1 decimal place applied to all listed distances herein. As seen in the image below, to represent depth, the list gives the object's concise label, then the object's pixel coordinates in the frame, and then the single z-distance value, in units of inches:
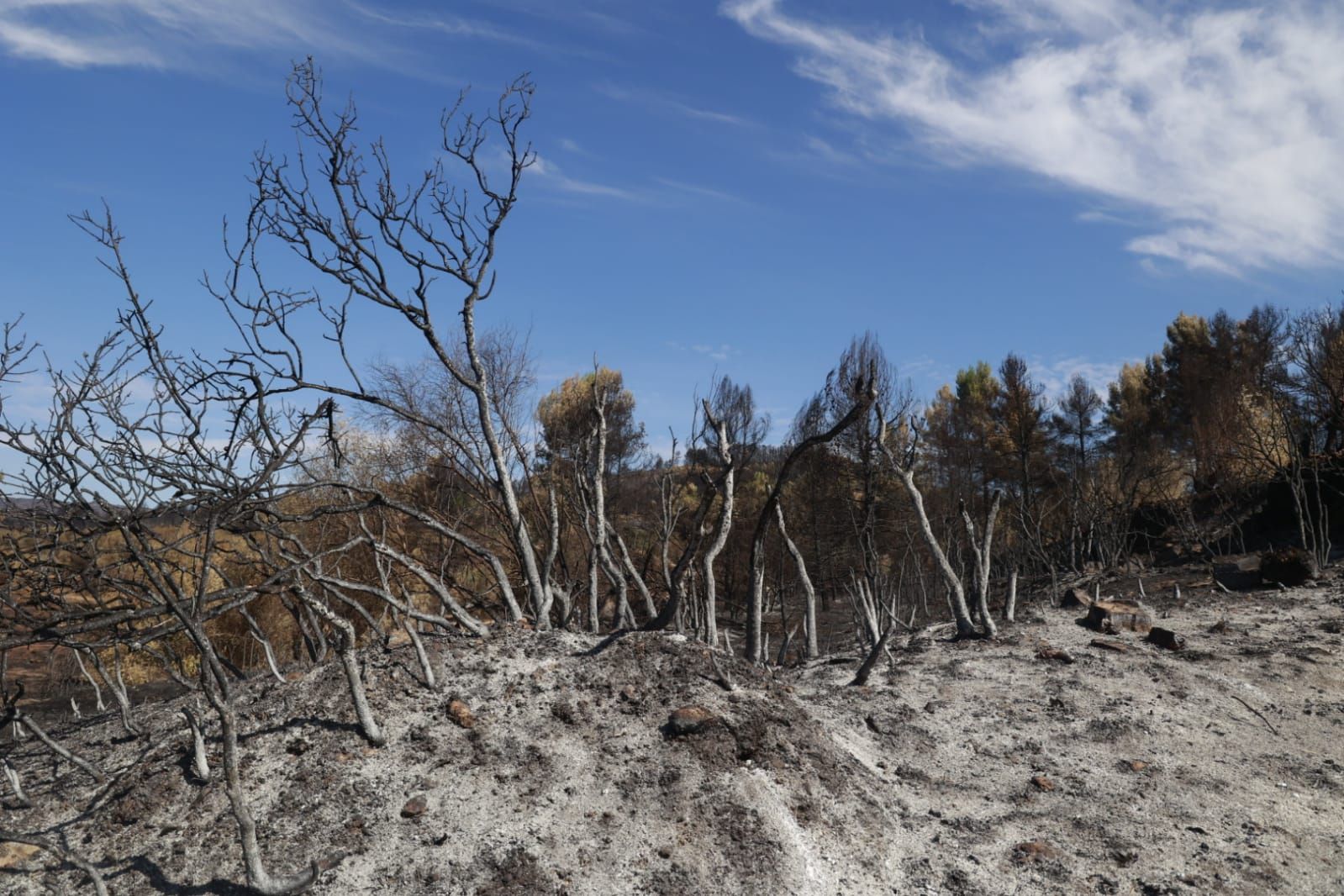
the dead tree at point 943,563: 358.3
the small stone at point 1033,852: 203.9
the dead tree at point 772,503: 207.9
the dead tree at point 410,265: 264.5
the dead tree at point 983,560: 364.8
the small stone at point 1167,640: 345.1
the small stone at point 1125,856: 203.9
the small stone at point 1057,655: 329.1
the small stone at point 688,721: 216.4
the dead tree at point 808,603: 363.6
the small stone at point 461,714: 219.1
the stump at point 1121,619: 365.7
